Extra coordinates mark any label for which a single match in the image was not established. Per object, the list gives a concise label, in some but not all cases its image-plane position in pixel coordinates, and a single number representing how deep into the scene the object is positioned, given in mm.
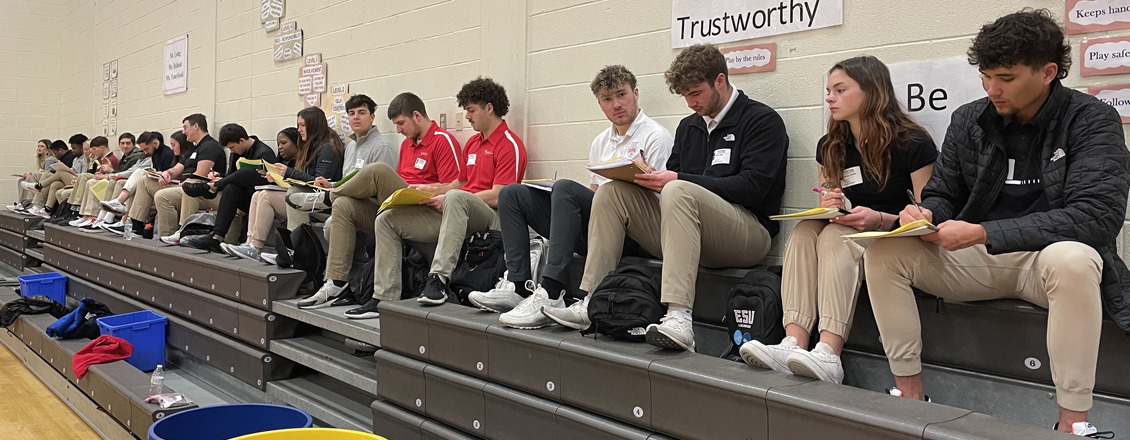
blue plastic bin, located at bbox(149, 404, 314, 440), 2406
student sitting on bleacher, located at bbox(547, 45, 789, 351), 2357
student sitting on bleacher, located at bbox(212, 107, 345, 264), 4871
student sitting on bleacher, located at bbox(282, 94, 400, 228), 4566
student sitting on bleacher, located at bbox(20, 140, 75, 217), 9148
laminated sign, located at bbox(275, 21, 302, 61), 5871
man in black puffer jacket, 1718
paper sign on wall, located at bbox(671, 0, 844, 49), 2830
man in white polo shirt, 2807
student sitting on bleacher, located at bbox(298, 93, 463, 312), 3916
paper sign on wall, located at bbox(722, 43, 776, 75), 2989
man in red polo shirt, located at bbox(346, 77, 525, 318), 3401
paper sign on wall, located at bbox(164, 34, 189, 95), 7746
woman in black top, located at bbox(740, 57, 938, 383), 2072
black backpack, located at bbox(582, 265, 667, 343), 2383
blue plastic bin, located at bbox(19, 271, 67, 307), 6582
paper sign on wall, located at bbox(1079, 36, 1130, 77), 2164
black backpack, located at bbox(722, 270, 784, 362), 2281
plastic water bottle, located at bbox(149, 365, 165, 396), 3469
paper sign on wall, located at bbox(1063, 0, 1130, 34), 2158
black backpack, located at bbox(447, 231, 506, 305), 3404
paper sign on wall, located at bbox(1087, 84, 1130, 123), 2172
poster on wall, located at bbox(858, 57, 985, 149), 2441
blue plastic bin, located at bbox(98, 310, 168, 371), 4832
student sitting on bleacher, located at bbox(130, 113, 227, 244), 6055
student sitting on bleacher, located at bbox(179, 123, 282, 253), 5199
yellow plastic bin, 1718
